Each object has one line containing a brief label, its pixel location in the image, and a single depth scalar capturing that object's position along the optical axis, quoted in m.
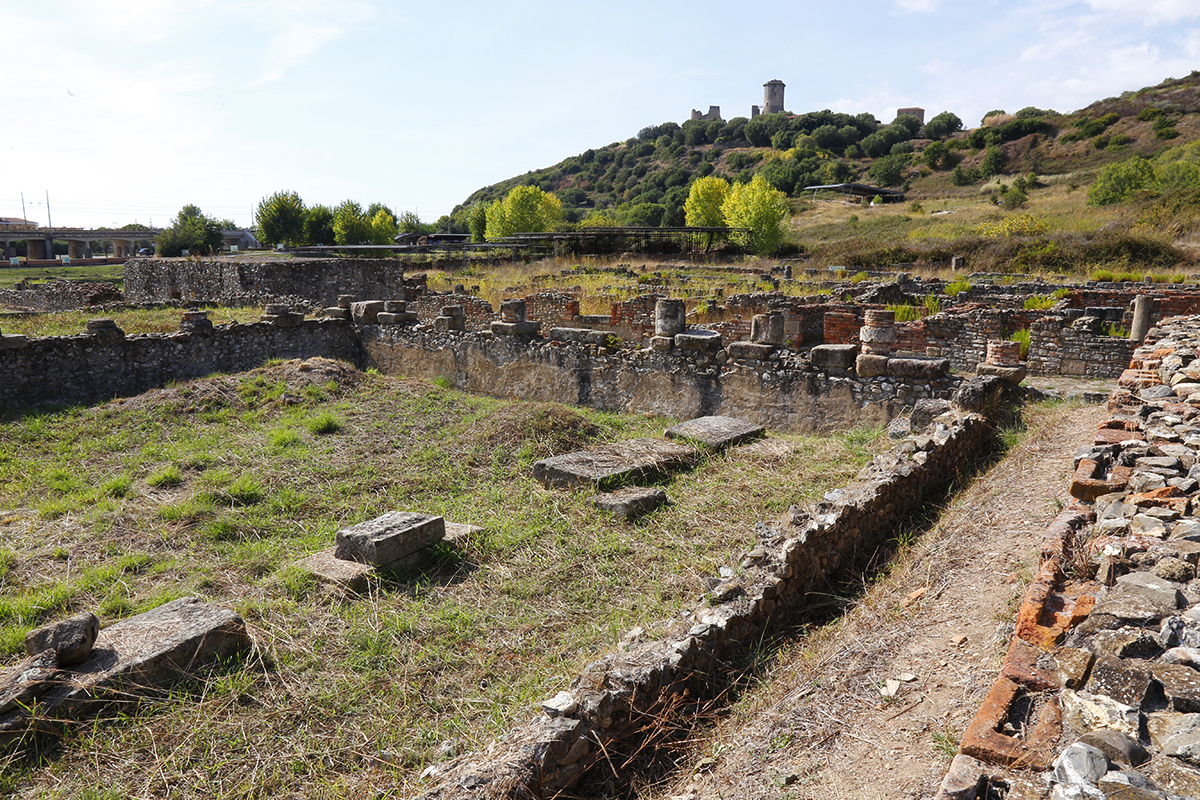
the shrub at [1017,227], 34.69
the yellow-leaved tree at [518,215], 54.88
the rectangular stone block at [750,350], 9.90
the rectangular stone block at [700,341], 10.58
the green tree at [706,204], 54.66
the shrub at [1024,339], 13.20
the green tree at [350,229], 53.31
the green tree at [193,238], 46.12
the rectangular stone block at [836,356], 9.37
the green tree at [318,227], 55.47
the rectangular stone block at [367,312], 15.27
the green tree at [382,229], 57.00
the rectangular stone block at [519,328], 12.55
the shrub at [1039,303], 16.92
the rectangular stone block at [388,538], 5.56
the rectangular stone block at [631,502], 6.60
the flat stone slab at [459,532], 6.08
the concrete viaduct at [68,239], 65.75
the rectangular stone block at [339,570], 5.33
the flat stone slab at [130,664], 3.83
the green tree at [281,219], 54.22
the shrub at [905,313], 16.98
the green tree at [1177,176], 39.19
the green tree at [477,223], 69.56
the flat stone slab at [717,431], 8.44
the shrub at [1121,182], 41.75
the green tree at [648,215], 67.69
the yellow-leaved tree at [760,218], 40.34
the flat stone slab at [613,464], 7.31
